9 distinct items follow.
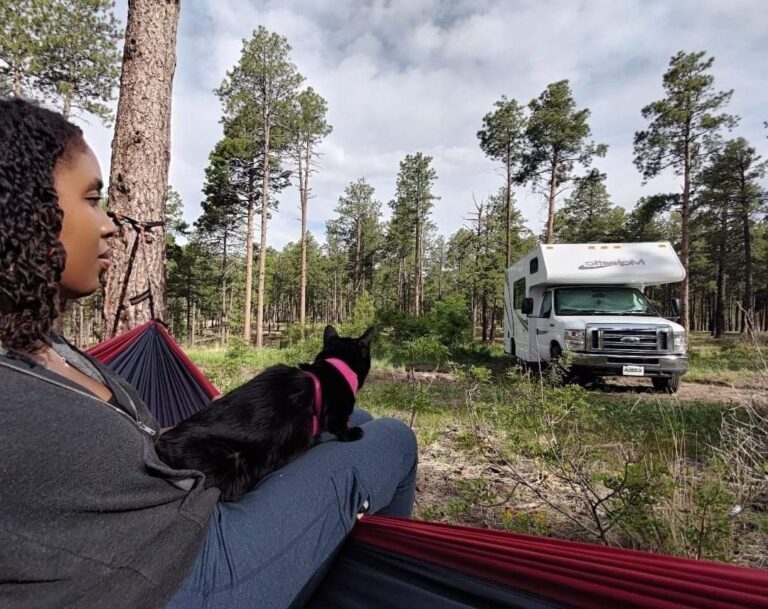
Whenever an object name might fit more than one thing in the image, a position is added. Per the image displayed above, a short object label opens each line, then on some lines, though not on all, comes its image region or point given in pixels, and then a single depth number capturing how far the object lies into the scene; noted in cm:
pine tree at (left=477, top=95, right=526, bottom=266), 2112
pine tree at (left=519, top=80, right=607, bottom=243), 1891
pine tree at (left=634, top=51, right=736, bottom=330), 1562
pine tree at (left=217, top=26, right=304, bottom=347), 1704
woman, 70
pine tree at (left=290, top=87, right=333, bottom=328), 1914
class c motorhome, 712
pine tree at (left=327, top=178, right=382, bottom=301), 3416
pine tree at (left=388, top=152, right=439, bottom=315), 2761
